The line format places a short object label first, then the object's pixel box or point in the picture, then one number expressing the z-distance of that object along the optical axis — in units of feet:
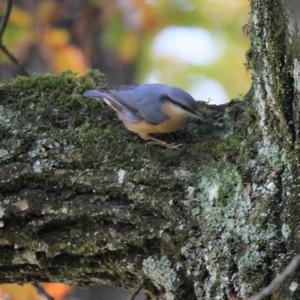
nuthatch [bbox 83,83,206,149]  18.38
